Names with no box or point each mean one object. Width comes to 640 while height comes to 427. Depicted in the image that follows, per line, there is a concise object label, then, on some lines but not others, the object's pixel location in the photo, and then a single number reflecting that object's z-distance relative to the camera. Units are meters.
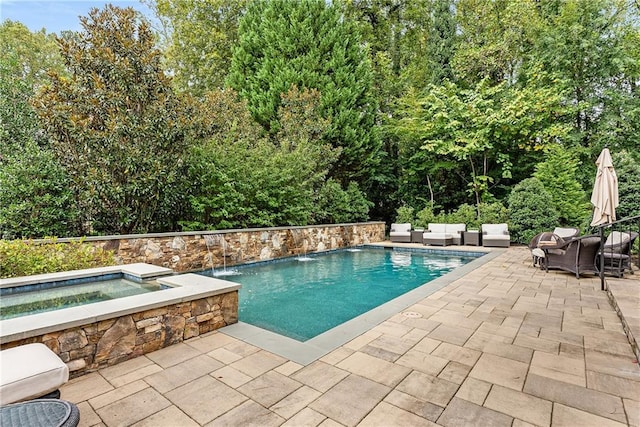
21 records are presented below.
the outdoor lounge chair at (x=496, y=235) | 10.79
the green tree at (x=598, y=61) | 12.73
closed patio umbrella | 5.90
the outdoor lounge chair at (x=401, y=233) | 12.76
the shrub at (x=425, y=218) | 13.82
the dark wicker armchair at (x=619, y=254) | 5.55
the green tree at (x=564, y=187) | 11.92
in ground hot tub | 2.48
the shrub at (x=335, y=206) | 11.98
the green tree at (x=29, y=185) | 5.72
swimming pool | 4.42
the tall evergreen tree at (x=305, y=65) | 12.84
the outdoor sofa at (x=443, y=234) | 11.62
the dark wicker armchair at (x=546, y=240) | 6.49
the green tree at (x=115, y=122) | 6.29
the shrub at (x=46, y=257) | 4.50
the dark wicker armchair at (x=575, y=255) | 5.82
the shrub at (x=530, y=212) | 11.19
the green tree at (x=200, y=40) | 14.98
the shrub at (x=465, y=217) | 12.88
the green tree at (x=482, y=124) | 12.80
